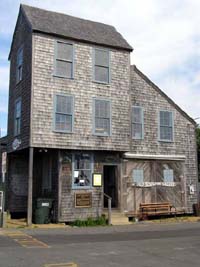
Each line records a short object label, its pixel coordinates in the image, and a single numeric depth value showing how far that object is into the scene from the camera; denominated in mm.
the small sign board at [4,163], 12320
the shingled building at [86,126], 13799
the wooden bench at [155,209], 15311
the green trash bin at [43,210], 13492
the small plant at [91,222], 13530
